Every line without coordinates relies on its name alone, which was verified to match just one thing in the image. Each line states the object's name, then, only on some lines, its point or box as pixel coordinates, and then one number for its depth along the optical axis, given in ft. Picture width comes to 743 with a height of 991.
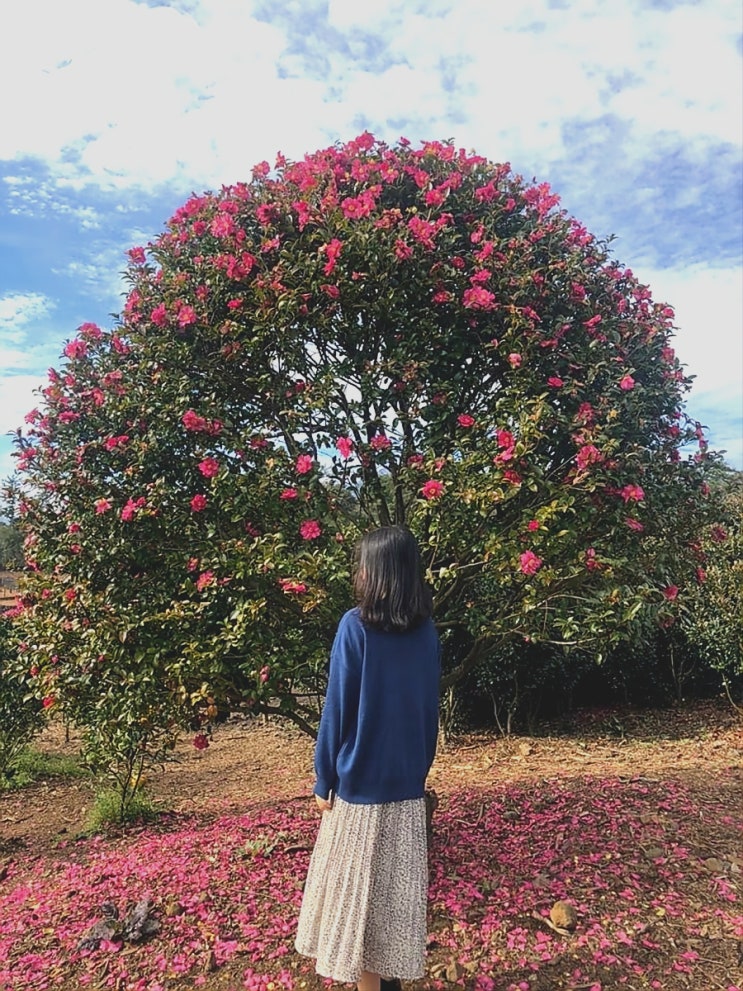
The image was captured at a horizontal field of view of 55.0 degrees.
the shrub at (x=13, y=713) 21.48
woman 8.30
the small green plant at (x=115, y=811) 19.29
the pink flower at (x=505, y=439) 10.95
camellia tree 11.43
